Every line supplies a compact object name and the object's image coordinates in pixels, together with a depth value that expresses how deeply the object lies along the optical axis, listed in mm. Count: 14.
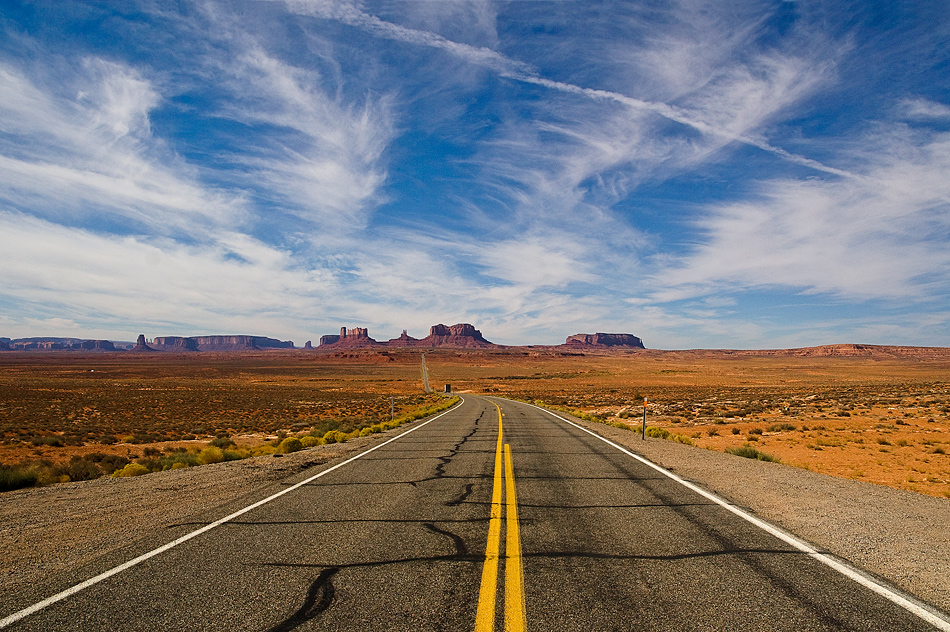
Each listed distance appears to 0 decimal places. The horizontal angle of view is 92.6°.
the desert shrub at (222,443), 19073
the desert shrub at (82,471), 9648
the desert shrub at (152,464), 10603
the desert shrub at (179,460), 10906
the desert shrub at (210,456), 11126
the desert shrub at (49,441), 20719
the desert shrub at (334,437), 15099
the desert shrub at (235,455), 11504
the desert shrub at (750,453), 11730
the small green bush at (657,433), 16938
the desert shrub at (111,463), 12598
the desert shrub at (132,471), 9734
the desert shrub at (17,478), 8508
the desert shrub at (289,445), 12742
